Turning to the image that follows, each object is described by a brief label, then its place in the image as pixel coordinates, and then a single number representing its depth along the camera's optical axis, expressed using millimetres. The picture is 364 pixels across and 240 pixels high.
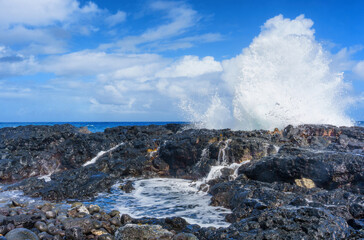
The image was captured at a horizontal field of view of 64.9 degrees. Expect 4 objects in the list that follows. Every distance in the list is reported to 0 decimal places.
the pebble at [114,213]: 8859
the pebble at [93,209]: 9047
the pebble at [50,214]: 8438
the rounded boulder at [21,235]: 6465
